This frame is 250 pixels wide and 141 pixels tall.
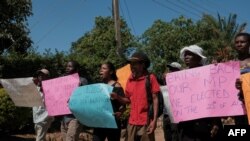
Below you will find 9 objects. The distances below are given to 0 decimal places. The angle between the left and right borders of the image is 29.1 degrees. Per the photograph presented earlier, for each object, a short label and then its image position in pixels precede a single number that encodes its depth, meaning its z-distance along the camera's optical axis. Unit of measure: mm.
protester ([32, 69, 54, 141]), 7379
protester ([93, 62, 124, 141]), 5301
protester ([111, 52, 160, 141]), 4910
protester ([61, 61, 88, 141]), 6441
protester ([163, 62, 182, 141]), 6282
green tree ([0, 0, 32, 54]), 10934
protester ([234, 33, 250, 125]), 4398
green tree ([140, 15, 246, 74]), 29458
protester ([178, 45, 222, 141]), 4469
